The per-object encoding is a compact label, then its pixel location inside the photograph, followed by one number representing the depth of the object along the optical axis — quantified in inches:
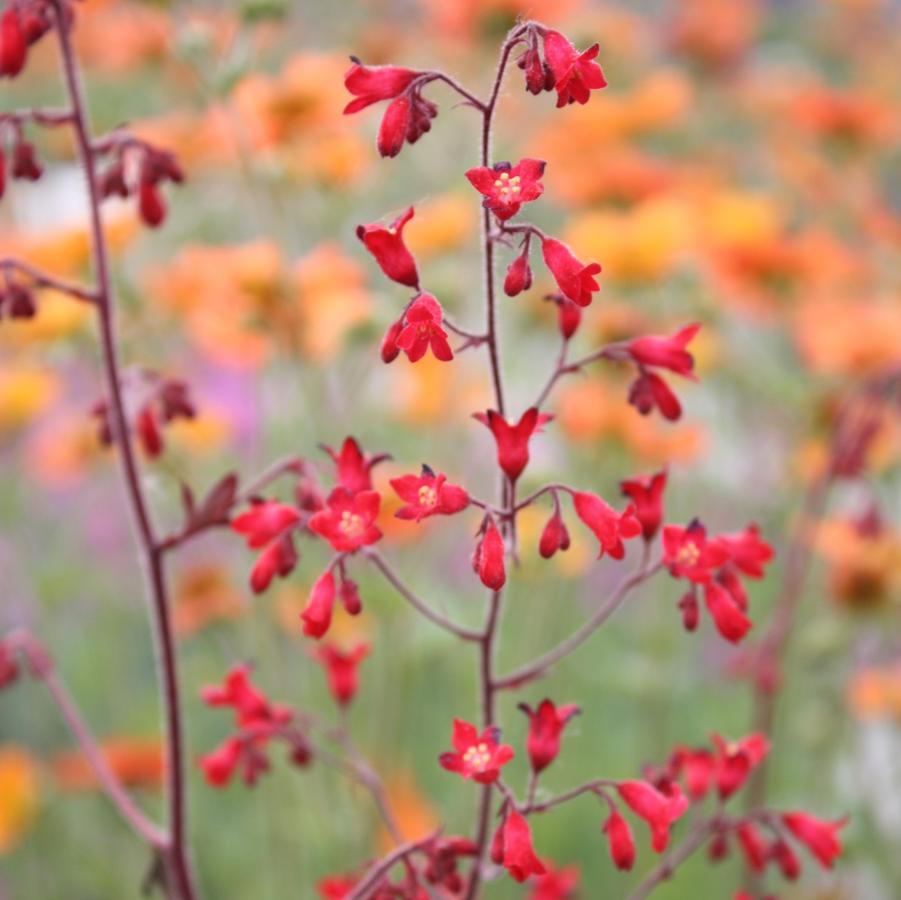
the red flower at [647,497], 16.7
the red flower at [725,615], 16.4
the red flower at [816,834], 17.3
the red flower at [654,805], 16.0
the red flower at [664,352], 16.8
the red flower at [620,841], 15.9
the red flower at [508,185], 14.9
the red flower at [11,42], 17.3
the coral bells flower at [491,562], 15.2
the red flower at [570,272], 15.3
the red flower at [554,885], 18.0
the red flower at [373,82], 15.7
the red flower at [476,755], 15.5
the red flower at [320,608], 16.0
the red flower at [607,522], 15.6
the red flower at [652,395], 16.9
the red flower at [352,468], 16.2
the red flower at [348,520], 15.8
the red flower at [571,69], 15.2
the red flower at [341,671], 18.0
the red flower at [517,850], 15.4
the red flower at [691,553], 16.4
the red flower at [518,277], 15.3
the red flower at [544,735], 16.3
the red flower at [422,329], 15.3
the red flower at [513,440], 15.6
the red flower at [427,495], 15.4
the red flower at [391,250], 15.6
